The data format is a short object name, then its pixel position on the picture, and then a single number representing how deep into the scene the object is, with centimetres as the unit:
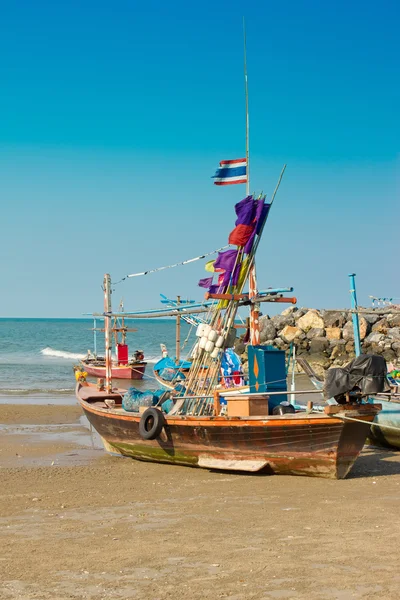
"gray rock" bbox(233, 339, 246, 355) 5294
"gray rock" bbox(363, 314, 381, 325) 5262
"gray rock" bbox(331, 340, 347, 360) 4766
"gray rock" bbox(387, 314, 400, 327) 5119
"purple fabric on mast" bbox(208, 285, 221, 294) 1807
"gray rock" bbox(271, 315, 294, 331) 5699
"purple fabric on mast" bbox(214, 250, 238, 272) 1695
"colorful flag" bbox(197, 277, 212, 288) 2133
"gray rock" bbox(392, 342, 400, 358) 4507
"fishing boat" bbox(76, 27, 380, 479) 1321
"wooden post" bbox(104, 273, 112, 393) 2172
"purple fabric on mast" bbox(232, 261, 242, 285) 1697
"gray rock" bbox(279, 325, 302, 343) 5368
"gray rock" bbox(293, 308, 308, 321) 5746
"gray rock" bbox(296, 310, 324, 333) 5406
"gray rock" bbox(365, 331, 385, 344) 4744
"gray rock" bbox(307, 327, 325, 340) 5197
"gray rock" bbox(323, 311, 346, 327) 5322
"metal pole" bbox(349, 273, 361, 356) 1948
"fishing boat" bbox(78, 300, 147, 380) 4559
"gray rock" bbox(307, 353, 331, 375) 4574
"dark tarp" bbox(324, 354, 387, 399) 1316
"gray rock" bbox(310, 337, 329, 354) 4934
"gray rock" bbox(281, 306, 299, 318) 6027
